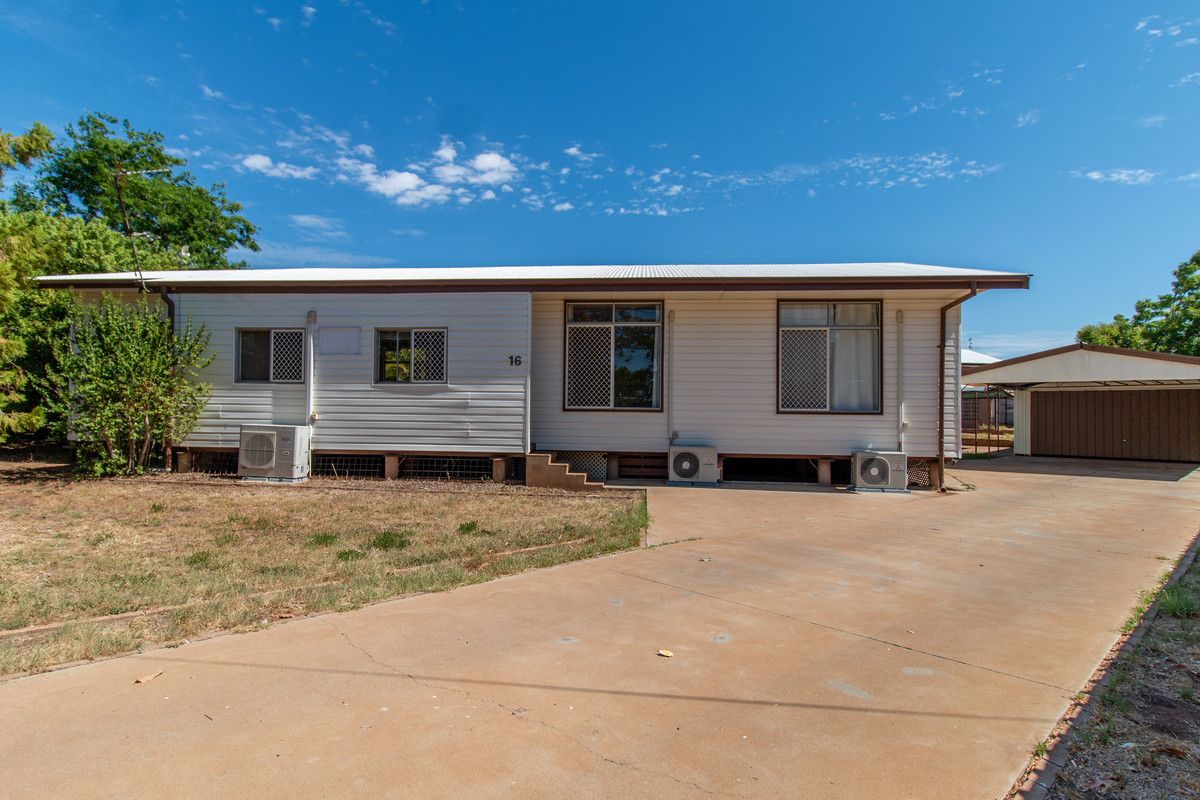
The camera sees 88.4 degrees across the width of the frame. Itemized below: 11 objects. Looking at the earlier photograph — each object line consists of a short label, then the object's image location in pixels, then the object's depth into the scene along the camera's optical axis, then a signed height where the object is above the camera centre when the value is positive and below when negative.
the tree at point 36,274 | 9.71 +2.17
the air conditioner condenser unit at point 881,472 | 10.19 -0.92
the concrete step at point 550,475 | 10.05 -1.04
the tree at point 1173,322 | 25.39 +4.34
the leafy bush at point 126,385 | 9.70 +0.33
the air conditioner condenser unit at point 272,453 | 10.30 -0.76
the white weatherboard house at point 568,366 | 10.50 +0.81
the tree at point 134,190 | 25.27 +9.02
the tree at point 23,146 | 9.19 +3.88
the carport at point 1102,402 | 15.25 +0.51
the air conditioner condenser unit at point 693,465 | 10.61 -0.89
